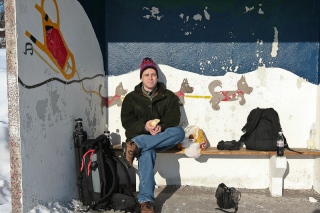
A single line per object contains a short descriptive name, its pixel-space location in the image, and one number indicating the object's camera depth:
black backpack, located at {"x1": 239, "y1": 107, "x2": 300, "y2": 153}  3.79
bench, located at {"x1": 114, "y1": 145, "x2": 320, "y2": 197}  3.71
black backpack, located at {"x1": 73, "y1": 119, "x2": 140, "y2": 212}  3.25
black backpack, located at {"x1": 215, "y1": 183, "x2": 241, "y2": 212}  3.41
